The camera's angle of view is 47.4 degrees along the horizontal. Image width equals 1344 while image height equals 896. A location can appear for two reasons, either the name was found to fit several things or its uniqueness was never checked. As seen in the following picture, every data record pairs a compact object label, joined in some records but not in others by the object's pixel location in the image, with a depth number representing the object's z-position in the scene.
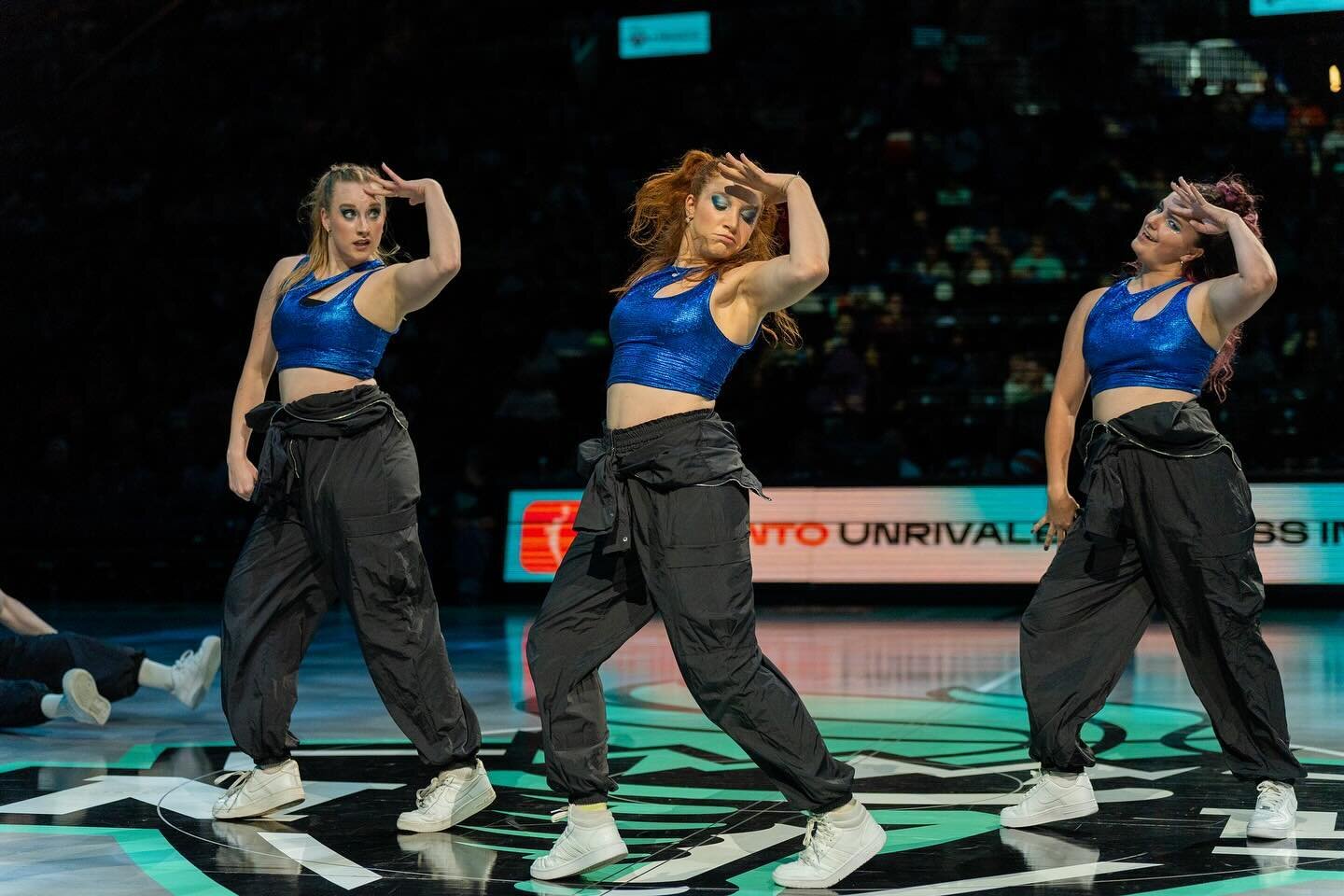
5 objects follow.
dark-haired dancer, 3.98
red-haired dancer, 3.51
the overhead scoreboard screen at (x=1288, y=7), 13.29
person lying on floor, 5.88
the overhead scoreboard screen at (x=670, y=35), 16.25
